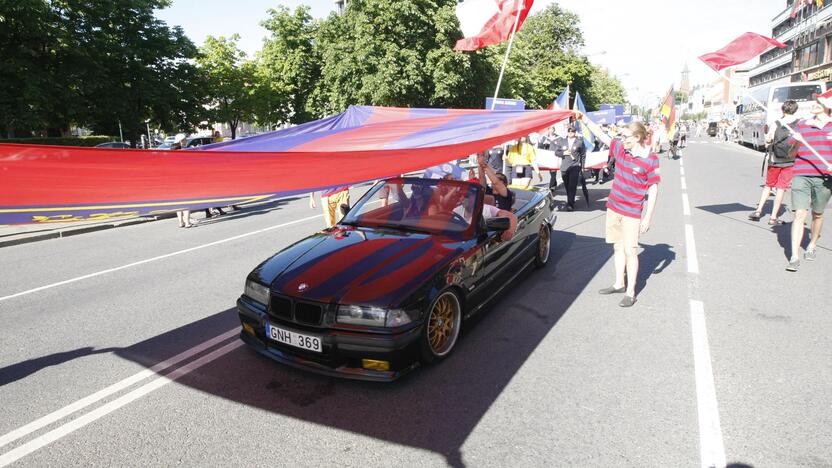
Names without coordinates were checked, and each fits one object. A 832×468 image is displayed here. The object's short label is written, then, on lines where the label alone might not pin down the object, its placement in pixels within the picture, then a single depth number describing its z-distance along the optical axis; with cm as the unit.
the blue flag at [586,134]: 1149
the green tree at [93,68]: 2586
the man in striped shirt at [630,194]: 520
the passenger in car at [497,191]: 577
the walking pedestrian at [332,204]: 797
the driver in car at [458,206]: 501
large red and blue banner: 245
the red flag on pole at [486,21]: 818
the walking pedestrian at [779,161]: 879
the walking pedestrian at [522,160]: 1109
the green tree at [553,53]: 5500
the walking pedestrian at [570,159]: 1133
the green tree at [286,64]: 3941
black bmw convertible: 356
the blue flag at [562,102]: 1420
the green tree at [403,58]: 2958
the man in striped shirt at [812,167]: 636
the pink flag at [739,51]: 776
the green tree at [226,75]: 3959
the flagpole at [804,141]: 636
